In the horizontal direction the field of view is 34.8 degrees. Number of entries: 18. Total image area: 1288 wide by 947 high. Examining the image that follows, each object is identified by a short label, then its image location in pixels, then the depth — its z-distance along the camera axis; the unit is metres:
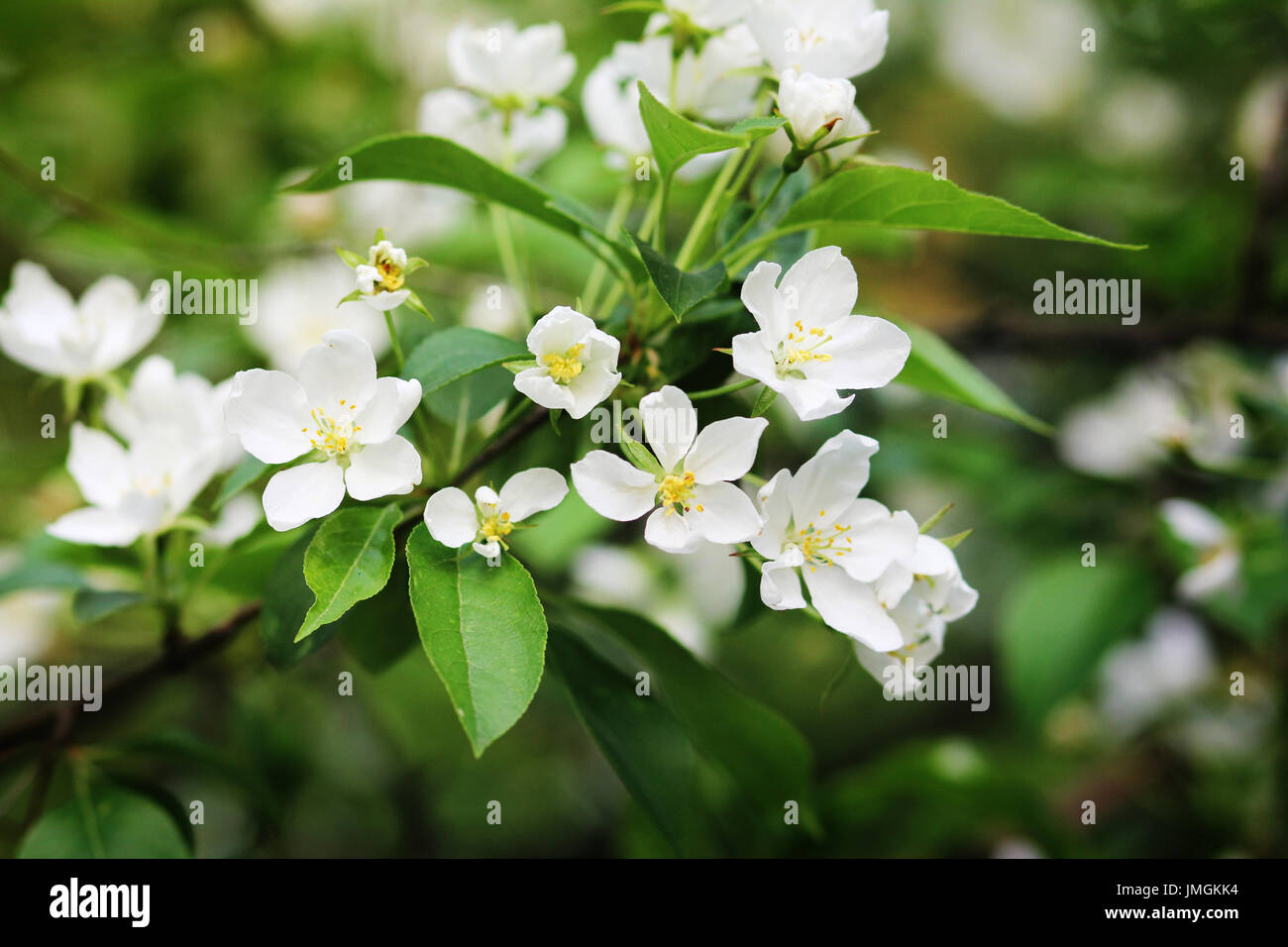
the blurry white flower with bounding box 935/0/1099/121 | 1.04
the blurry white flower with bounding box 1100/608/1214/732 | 0.69
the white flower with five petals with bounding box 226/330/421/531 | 0.38
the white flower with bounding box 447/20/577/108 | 0.44
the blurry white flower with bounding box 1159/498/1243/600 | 0.53
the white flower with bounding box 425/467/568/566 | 0.38
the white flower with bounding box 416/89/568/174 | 0.46
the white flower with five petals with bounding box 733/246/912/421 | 0.38
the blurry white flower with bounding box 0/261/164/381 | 0.44
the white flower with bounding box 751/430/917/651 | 0.38
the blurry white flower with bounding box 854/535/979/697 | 0.39
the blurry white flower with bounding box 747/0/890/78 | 0.40
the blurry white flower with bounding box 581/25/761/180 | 0.42
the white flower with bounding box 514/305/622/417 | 0.37
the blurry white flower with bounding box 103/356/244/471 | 0.44
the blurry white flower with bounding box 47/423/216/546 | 0.42
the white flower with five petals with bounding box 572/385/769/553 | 0.37
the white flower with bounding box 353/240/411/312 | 0.38
